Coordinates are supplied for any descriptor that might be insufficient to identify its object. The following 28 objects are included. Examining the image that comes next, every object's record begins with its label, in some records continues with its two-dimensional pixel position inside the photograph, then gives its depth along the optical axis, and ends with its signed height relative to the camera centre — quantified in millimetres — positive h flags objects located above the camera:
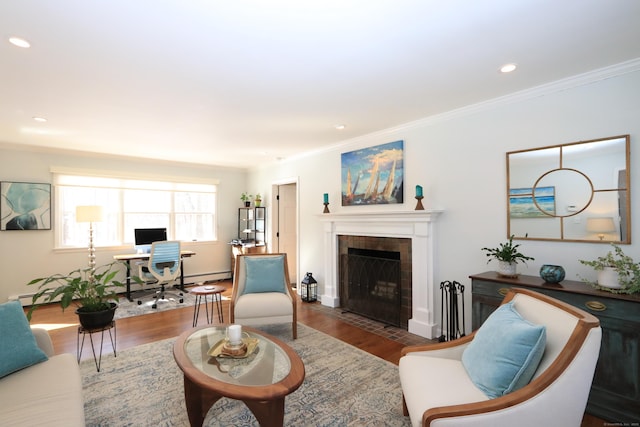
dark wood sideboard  1963 -899
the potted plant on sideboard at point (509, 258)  2711 -389
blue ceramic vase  2439 -467
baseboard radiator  5844 -1277
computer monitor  5602 -366
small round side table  3617 -875
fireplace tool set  3184 -1005
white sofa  1414 -893
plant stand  2561 -934
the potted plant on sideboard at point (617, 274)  2090 -421
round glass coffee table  1614 -903
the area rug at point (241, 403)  2061 -1330
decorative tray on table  2027 -884
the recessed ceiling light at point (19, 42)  1980 +1127
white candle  2094 -794
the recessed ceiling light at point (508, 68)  2377 +1122
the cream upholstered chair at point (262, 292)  3270 -872
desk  5126 -669
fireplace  3492 -460
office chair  4895 -783
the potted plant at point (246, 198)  6766 +386
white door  6355 -145
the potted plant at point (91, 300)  2480 -681
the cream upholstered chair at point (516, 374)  1283 -753
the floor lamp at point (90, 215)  4594 +37
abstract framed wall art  4734 +185
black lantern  4988 -1180
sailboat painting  3934 +537
